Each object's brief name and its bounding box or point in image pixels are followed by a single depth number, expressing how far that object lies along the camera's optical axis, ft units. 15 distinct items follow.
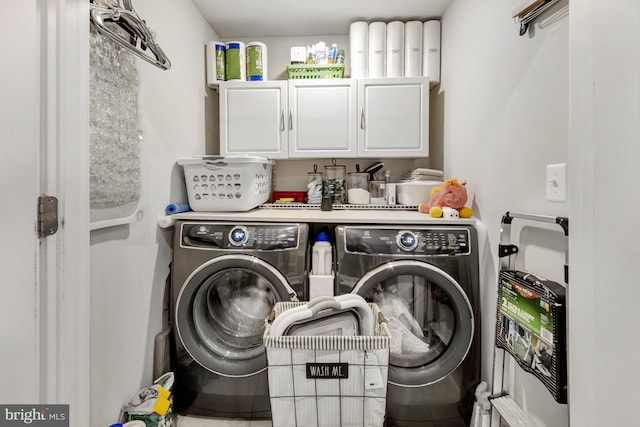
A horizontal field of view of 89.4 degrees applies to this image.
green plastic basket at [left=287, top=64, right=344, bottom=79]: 7.45
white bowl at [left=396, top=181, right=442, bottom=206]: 6.84
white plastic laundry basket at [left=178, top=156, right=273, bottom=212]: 6.00
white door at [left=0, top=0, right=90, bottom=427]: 2.22
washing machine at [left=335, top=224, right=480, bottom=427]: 5.03
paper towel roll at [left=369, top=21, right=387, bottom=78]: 7.44
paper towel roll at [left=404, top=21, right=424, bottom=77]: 7.42
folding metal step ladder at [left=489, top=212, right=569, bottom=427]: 3.32
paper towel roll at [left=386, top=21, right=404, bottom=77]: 7.42
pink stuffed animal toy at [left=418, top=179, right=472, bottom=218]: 5.65
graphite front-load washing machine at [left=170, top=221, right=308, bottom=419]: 5.23
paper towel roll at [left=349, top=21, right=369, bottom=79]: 7.48
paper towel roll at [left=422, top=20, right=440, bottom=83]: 7.39
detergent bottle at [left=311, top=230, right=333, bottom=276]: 5.37
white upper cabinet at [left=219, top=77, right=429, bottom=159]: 7.29
